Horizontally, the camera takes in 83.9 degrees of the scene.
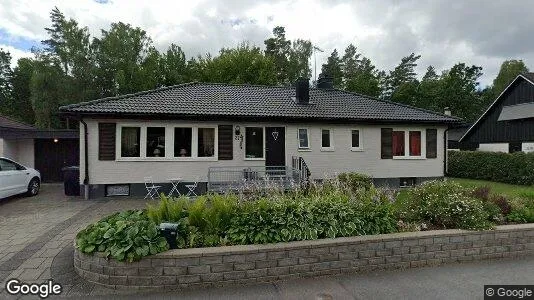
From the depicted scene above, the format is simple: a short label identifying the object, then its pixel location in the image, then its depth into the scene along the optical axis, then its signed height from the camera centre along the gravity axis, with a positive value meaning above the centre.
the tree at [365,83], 38.59 +8.95
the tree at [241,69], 31.97 +8.77
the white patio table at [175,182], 11.09 -1.23
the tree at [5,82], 40.66 +9.85
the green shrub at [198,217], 4.26 -1.06
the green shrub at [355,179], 9.69 -1.00
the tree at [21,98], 40.50 +7.22
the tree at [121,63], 33.50 +9.95
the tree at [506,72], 46.28 +12.44
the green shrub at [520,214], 5.58 -1.21
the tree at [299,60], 41.19 +12.69
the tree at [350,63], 47.94 +14.37
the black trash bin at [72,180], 10.98 -1.14
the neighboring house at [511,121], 19.98 +2.16
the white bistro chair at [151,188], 10.90 -1.43
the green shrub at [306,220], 4.39 -1.10
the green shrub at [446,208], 5.12 -1.06
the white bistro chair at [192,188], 11.13 -1.45
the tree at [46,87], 30.23 +6.31
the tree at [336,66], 47.22 +13.81
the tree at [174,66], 35.44 +10.14
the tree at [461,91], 37.72 +7.60
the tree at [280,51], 41.81 +14.32
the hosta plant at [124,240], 3.80 -1.22
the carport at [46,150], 13.86 -0.05
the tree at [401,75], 48.94 +12.51
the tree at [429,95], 38.44 +7.22
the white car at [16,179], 9.73 -1.08
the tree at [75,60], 31.30 +9.60
